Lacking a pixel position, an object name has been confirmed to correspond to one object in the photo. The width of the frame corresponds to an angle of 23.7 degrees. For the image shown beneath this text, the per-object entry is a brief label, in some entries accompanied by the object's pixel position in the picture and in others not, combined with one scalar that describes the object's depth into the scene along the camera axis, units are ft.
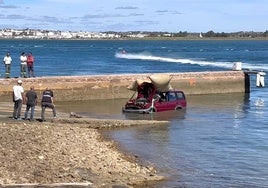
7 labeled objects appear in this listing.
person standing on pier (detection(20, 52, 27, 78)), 128.36
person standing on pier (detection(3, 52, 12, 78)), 130.06
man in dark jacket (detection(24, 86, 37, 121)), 80.18
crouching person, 81.61
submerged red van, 101.19
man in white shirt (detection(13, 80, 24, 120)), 80.79
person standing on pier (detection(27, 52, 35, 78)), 127.95
